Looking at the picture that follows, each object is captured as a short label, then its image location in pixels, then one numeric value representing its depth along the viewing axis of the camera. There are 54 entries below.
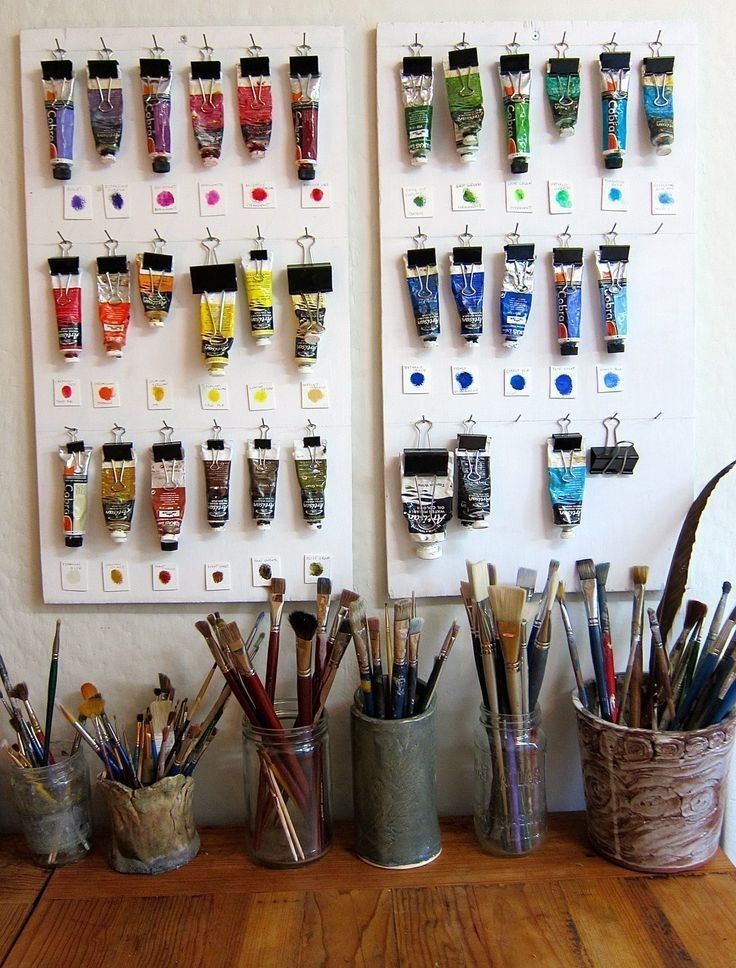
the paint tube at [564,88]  1.11
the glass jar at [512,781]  1.08
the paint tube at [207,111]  1.12
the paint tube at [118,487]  1.15
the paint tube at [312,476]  1.15
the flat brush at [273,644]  1.11
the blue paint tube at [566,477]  1.15
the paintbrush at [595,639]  1.09
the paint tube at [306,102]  1.11
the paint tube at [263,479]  1.15
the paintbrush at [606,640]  1.09
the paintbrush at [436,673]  1.09
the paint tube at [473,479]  1.14
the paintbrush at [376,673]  1.08
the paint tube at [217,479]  1.15
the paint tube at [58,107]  1.11
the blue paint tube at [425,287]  1.13
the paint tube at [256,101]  1.11
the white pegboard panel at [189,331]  1.13
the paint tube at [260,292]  1.12
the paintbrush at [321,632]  1.11
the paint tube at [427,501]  1.15
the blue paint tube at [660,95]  1.11
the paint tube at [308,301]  1.12
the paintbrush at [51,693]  1.10
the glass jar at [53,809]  1.09
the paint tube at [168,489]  1.15
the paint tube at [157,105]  1.11
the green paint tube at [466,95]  1.11
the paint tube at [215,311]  1.13
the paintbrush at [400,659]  1.06
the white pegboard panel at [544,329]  1.13
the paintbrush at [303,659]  1.06
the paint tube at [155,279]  1.13
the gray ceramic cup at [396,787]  1.06
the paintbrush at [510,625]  1.04
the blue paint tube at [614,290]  1.13
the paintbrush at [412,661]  1.07
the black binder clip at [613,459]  1.16
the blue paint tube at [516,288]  1.13
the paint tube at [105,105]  1.11
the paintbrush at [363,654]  1.06
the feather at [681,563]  1.11
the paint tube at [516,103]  1.10
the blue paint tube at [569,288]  1.13
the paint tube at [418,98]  1.11
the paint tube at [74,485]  1.15
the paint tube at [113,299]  1.14
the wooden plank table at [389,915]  0.92
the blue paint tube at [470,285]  1.13
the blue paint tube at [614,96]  1.11
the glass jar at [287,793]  1.07
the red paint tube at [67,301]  1.14
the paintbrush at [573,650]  1.11
